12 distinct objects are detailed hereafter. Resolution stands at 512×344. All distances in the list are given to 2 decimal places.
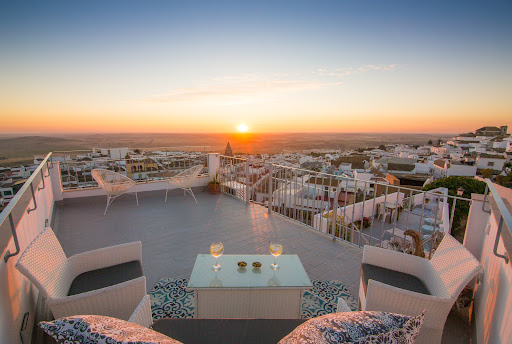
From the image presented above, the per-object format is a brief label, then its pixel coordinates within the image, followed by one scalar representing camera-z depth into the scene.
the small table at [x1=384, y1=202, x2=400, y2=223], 9.37
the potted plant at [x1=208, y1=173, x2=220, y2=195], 6.25
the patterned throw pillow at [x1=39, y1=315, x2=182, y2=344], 0.74
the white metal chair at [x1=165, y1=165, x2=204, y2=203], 5.38
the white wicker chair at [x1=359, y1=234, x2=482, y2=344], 1.58
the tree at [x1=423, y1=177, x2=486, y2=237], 12.07
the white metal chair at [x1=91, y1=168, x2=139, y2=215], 4.69
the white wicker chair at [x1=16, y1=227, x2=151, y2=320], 1.52
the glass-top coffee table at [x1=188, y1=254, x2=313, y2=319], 1.94
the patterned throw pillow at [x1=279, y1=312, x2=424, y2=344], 0.78
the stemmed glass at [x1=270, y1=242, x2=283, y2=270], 2.20
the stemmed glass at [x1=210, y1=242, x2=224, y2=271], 2.12
